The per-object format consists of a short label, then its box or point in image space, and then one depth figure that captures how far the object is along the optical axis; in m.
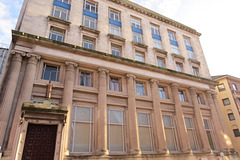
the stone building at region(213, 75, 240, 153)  32.41
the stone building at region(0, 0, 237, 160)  11.20
